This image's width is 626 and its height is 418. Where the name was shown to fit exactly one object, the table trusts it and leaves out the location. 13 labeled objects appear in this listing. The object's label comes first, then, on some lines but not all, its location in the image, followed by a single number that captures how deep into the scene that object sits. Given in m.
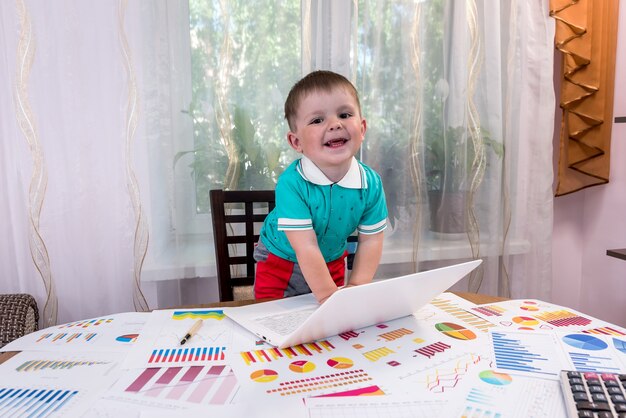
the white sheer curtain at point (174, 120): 1.54
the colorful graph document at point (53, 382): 0.60
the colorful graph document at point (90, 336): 0.79
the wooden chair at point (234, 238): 1.33
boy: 1.09
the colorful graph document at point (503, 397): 0.59
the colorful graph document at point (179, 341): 0.74
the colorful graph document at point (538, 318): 0.86
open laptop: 0.73
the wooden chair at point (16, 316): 1.39
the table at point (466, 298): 1.02
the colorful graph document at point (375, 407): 0.58
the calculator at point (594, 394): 0.56
